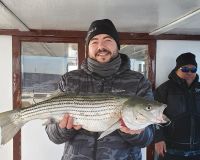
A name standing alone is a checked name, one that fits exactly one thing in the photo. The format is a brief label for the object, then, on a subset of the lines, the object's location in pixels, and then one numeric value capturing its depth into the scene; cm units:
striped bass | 89
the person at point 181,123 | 189
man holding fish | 102
